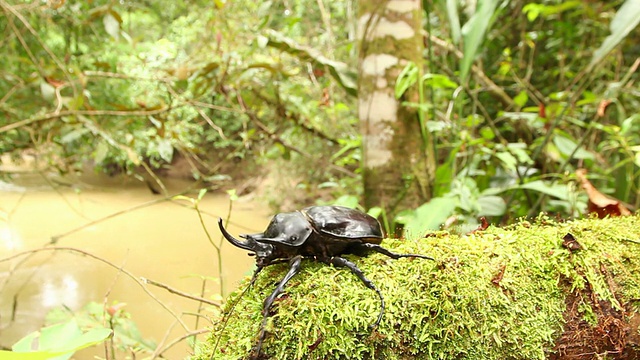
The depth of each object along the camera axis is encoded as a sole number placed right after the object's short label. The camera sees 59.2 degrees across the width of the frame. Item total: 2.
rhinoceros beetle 0.29
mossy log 0.28
